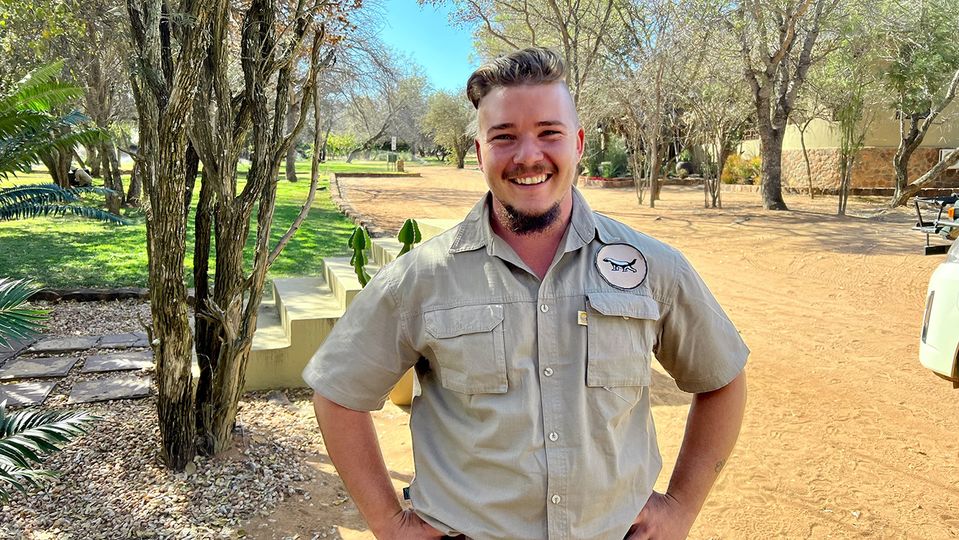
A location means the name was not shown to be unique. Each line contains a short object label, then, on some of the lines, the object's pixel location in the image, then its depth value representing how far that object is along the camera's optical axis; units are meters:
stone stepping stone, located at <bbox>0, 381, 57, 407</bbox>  4.79
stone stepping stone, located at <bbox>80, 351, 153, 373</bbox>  5.46
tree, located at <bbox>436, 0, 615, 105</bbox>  15.36
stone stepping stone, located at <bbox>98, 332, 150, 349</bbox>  6.07
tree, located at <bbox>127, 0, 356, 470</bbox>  3.20
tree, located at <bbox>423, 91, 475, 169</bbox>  52.81
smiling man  1.40
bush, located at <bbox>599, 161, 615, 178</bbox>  30.91
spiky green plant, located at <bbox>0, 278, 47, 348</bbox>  3.54
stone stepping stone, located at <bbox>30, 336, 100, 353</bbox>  5.93
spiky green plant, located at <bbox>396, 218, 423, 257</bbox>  5.04
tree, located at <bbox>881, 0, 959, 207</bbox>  17.23
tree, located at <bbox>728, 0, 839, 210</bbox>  15.62
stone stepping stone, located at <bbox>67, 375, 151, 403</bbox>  4.86
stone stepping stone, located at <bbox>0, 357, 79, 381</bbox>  5.29
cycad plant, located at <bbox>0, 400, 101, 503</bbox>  2.65
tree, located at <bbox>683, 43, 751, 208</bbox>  19.09
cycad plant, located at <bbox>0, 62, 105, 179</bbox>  7.05
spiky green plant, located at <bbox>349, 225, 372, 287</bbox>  5.34
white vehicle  4.22
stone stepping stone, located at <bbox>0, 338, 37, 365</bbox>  5.79
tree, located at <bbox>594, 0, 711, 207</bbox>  17.02
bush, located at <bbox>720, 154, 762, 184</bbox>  25.73
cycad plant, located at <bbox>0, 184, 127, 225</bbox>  7.20
